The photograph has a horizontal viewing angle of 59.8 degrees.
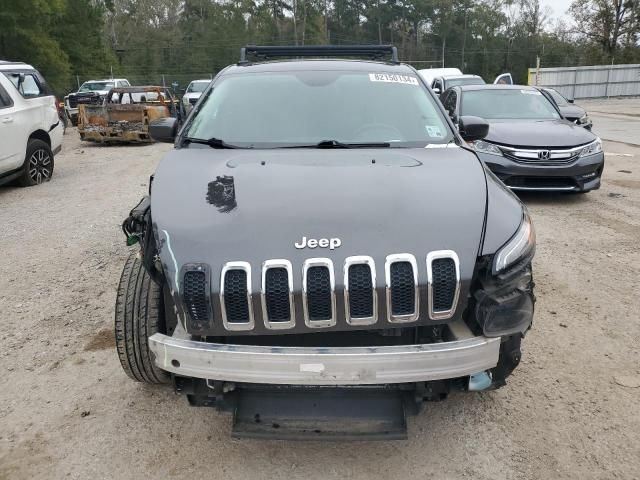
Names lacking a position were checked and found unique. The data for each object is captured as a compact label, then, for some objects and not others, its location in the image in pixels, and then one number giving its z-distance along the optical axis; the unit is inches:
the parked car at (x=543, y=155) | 279.3
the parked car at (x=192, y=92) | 847.1
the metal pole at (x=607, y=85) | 1321.4
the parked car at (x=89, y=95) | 778.8
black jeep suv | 85.7
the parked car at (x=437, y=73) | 722.7
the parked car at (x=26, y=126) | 321.7
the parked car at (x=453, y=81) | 601.9
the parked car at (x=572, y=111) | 470.6
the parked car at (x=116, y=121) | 561.6
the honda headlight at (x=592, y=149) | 283.3
